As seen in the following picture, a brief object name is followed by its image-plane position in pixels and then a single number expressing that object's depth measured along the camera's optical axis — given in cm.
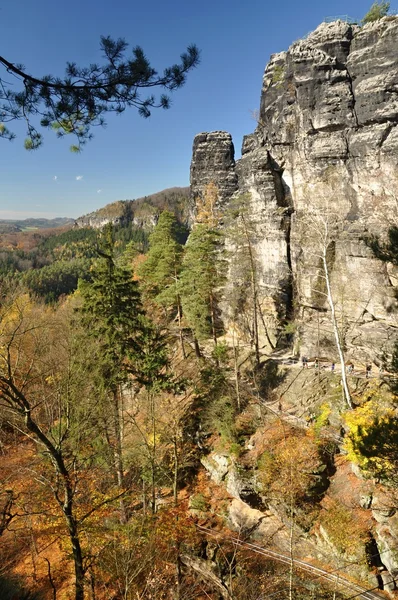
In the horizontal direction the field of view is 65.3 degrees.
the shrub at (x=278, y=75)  2755
